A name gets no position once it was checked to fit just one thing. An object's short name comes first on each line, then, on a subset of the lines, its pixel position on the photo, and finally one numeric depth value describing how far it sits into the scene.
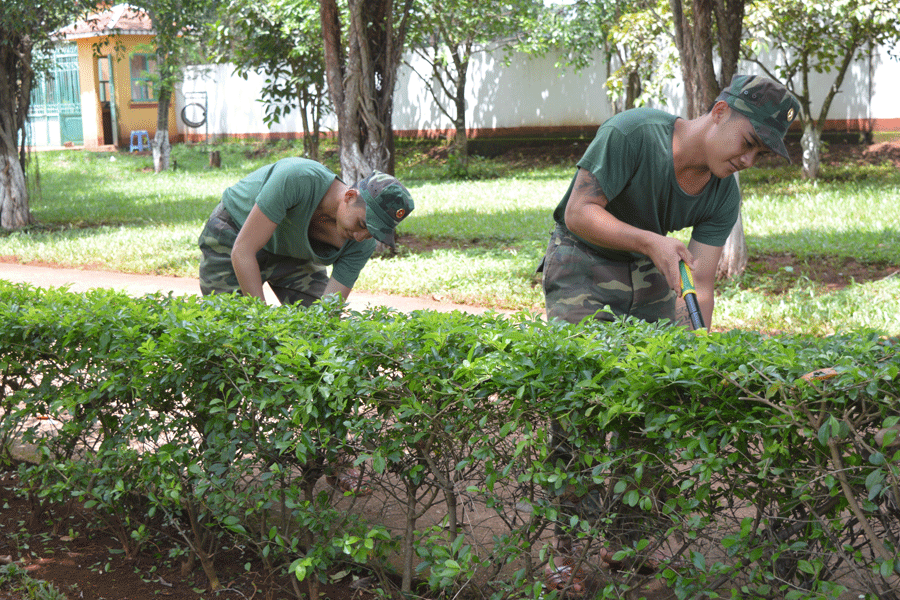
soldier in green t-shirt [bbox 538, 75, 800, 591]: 2.84
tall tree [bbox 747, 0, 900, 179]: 14.73
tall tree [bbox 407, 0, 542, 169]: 19.97
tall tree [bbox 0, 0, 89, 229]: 12.41
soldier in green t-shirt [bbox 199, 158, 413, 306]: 3.67
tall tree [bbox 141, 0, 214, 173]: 13.68
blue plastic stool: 27.12
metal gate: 28.86
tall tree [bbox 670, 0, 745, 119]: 7.77
